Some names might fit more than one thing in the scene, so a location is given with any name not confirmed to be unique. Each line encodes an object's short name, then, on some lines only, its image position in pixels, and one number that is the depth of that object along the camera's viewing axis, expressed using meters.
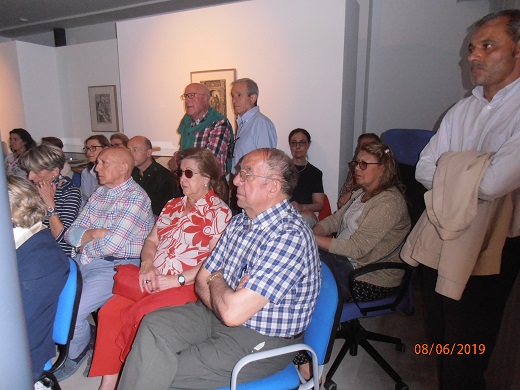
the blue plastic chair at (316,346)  1.47
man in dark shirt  3.19
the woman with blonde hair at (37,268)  1.49
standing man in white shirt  1.31
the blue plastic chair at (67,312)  1.73
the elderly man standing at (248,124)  3.14
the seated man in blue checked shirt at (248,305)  1.41
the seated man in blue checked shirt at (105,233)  2.28
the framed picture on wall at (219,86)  4.41
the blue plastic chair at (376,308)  2.08
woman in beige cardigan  2.17
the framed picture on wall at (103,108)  5.96
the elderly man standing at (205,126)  3.17
